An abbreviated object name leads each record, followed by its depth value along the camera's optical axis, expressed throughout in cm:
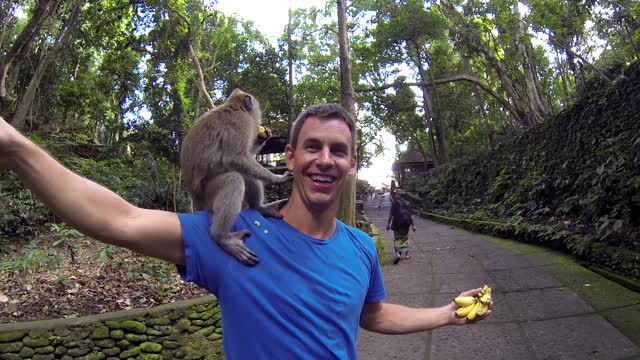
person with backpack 930
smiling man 123
